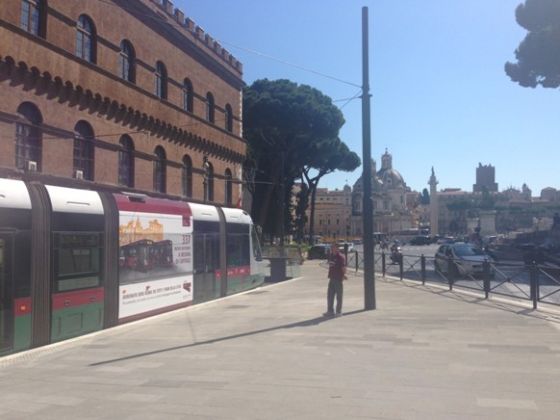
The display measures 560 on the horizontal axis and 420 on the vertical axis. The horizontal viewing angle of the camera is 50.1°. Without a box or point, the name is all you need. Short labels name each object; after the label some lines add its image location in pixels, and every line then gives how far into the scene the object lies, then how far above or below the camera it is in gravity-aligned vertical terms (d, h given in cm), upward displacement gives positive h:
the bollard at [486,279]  1593 -103
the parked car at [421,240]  9262 +7
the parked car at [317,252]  4684 -87
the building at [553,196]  17241 +1371
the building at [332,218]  14338 +550
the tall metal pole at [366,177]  1396 +155
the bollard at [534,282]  1362 -98
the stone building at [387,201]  14250 +1010
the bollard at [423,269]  2038 -97
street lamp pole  2757 +320
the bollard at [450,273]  1831 -101
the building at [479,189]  19408 +1688
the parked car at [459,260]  1953 -71
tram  909 -33
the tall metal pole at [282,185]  4841 +496
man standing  1299 -87
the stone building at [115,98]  1573 +478
